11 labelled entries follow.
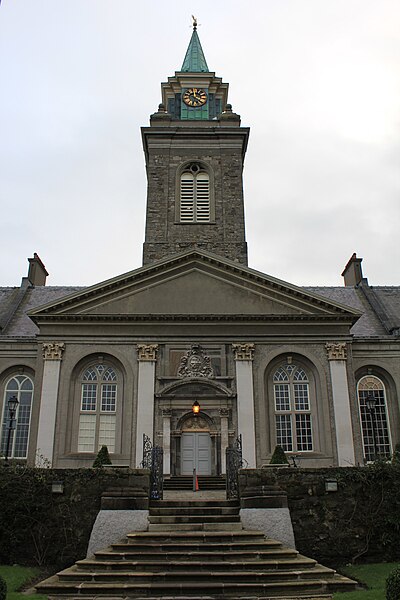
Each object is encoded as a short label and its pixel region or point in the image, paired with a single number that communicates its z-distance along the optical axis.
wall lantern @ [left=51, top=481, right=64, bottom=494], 17.78
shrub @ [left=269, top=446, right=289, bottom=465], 23.62
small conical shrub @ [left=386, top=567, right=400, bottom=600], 10.39
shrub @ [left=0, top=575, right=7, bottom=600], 10.84
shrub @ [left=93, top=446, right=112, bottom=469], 24.14
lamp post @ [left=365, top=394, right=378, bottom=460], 25.62
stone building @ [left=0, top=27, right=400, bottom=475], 28.00
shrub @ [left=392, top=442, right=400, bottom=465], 19.27
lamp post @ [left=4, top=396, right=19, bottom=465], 25.95
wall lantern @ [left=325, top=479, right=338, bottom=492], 17.80
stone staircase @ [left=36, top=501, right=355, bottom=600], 12.01
